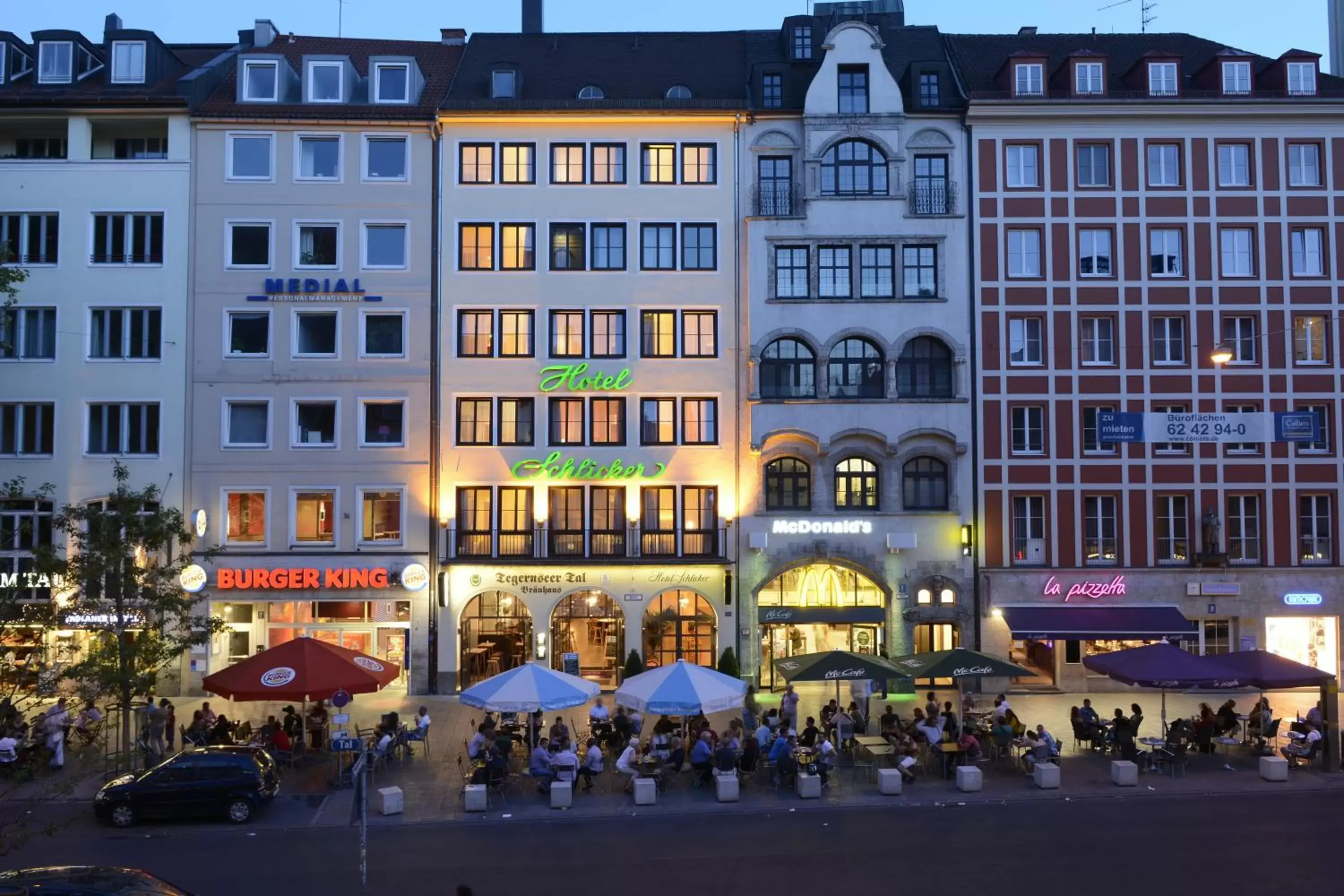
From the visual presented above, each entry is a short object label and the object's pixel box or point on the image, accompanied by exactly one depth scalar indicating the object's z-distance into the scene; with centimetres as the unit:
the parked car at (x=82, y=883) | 1266
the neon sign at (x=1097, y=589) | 3488
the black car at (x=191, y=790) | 2069
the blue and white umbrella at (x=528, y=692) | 2298
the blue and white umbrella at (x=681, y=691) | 2306
